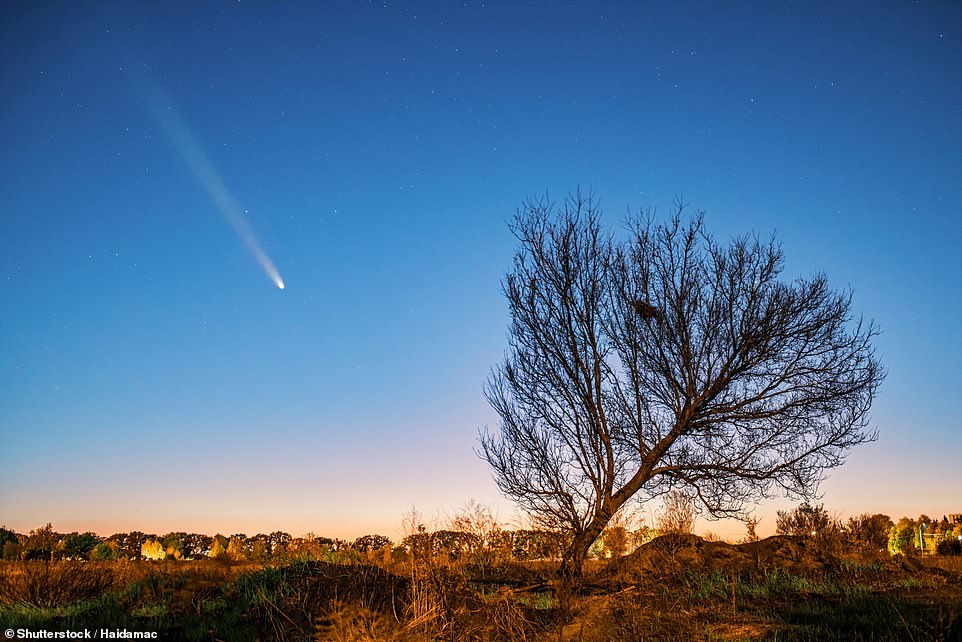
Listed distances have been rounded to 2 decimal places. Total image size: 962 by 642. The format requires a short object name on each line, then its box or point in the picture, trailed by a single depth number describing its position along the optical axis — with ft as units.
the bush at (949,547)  74.38
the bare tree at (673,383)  38.34
